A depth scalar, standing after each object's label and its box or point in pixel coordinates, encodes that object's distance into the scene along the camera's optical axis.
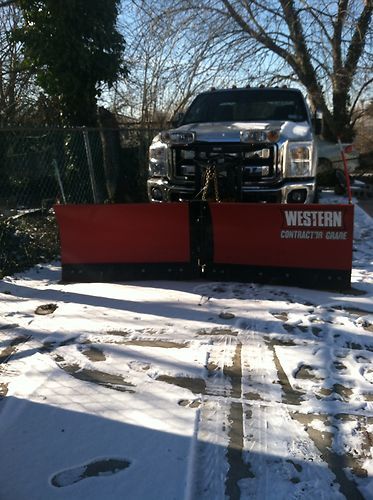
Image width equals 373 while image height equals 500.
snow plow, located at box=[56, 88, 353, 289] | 5.29
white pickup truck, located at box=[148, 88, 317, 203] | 5.83
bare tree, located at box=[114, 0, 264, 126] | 13.43
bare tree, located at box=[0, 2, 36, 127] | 12.12
